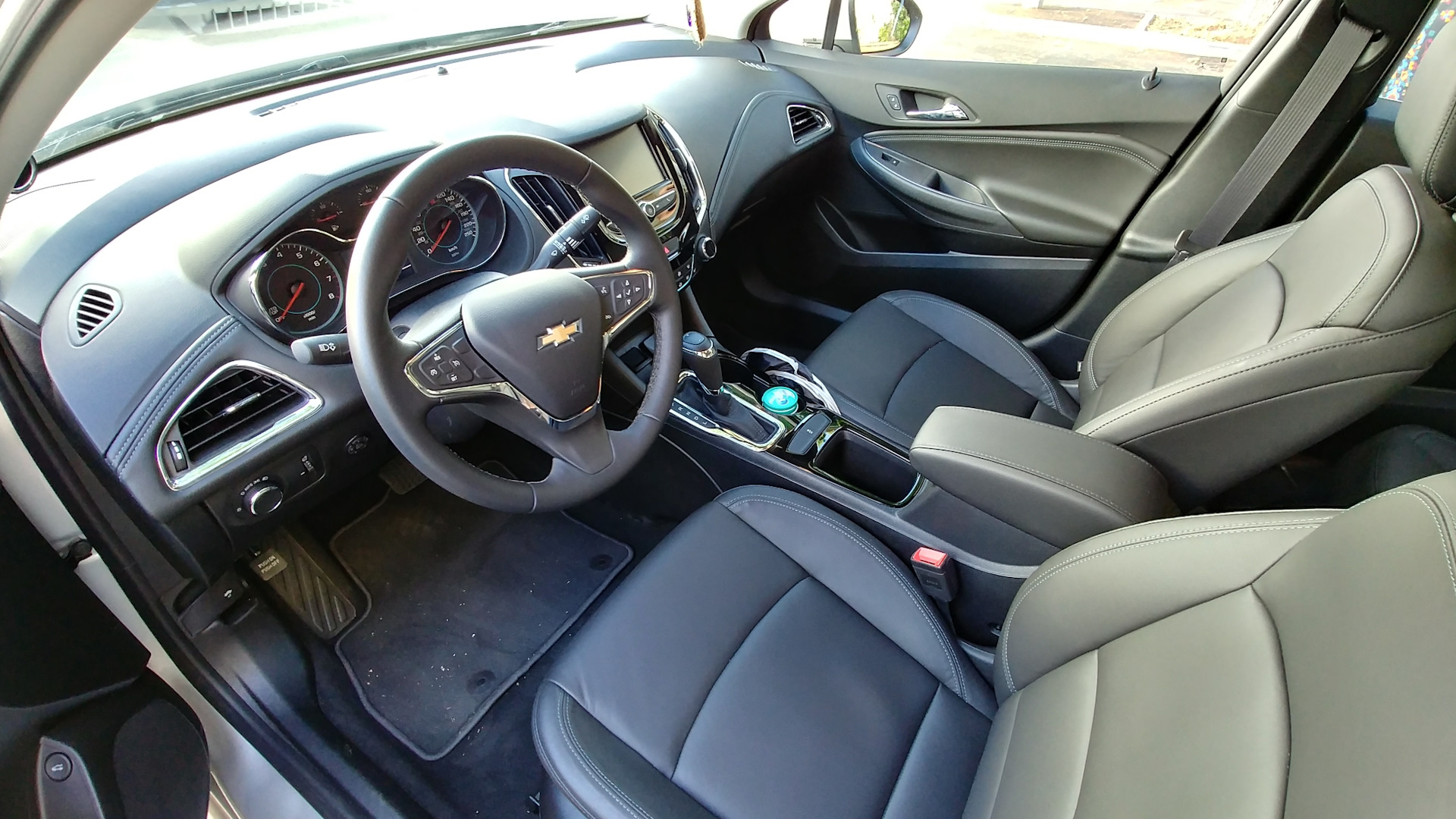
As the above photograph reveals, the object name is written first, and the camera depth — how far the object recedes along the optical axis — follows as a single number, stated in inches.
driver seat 21.4
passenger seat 36.9
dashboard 38.5
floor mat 61.4
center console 42.8
